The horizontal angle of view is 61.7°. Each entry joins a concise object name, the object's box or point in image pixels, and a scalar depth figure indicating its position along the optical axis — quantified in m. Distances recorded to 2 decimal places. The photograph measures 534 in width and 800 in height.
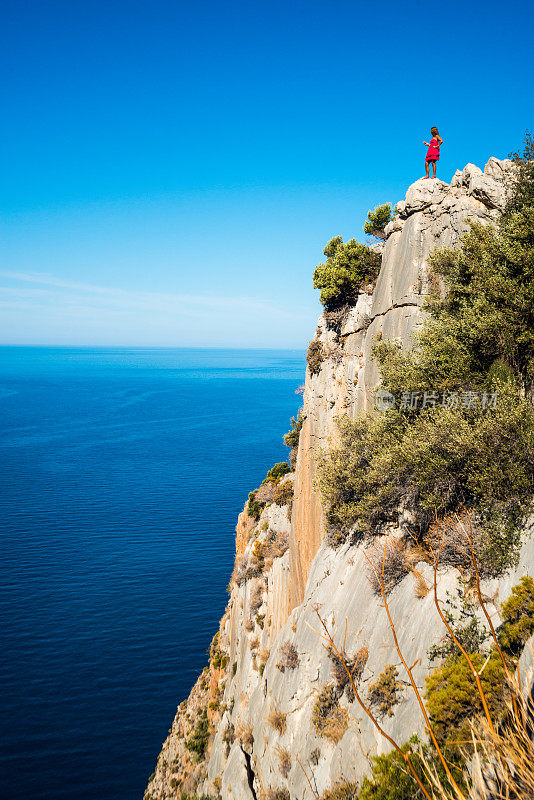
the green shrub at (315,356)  26.58
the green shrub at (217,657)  34.31
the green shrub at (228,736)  23.91
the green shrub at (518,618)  10.33
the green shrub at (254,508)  36.53
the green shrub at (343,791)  12.15
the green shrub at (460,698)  9.82
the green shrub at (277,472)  37.47
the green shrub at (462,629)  11.49
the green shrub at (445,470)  13.05
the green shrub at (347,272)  24.81
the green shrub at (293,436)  38.88
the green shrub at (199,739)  28.50
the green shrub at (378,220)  25.56
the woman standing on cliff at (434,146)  21.83
